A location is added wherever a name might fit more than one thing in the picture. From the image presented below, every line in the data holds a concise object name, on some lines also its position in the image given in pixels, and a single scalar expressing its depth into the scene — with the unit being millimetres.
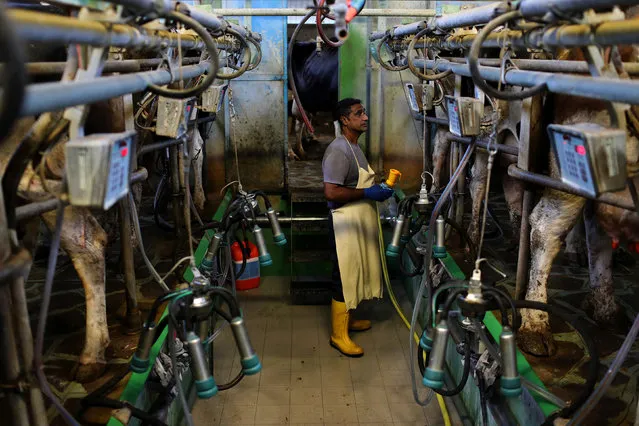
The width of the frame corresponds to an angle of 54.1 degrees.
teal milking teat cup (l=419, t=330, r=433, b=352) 2916
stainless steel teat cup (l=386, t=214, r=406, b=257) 4152
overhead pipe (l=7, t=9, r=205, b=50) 1552
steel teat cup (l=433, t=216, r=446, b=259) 3842
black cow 9039
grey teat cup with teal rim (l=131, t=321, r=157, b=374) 2562
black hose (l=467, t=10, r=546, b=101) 2359
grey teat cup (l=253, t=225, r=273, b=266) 3873
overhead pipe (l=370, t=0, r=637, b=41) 1964
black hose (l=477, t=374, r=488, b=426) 3676
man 5270
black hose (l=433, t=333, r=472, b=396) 3587
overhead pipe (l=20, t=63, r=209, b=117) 1546
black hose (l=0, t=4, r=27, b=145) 1129
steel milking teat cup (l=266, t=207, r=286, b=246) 4140
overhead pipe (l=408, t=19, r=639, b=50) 1912
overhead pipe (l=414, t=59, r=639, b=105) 1900
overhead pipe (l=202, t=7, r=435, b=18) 5328
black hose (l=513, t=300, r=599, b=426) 2865
